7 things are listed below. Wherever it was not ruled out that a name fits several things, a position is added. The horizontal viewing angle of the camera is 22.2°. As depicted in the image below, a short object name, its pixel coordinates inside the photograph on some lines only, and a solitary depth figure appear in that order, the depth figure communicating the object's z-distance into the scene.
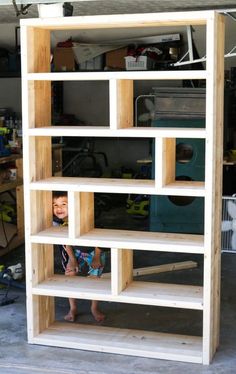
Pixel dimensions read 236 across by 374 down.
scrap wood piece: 5.49
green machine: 6.76
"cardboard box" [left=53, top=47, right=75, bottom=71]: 8.70
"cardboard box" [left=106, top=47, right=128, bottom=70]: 8.68
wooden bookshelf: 3.52
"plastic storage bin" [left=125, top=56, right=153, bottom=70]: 8.25
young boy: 4.37
